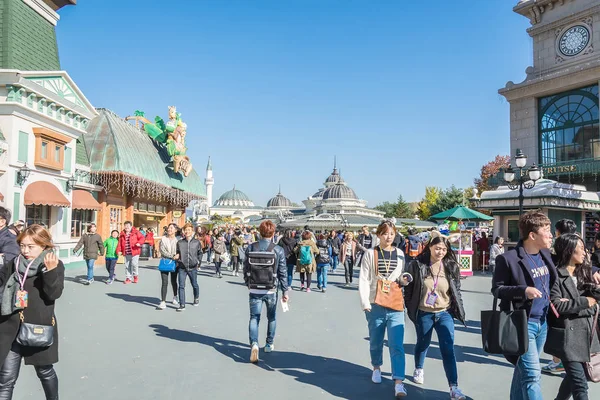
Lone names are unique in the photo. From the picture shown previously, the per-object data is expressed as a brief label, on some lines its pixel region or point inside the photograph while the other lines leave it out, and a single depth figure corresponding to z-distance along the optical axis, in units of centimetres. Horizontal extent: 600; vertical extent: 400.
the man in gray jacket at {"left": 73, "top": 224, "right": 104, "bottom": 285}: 1276
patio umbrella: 1809
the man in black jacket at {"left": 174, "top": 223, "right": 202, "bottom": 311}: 912
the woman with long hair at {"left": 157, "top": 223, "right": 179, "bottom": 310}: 924
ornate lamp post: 1333
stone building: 2242
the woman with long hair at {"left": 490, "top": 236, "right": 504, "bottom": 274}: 1385
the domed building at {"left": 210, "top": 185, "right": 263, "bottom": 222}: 12462
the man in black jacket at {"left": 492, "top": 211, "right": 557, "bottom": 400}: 374
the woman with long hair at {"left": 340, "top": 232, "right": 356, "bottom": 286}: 1445
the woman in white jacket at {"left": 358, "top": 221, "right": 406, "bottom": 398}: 495
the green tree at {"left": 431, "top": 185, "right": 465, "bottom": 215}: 5094
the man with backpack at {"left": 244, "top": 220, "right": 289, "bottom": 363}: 604
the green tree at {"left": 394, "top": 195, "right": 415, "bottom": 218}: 7175
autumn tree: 4991
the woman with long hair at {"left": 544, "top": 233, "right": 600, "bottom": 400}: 385
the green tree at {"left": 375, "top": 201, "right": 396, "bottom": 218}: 7419
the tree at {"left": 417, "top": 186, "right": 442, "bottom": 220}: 6273
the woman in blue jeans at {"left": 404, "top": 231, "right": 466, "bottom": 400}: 479
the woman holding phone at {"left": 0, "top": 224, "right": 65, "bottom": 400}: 354
